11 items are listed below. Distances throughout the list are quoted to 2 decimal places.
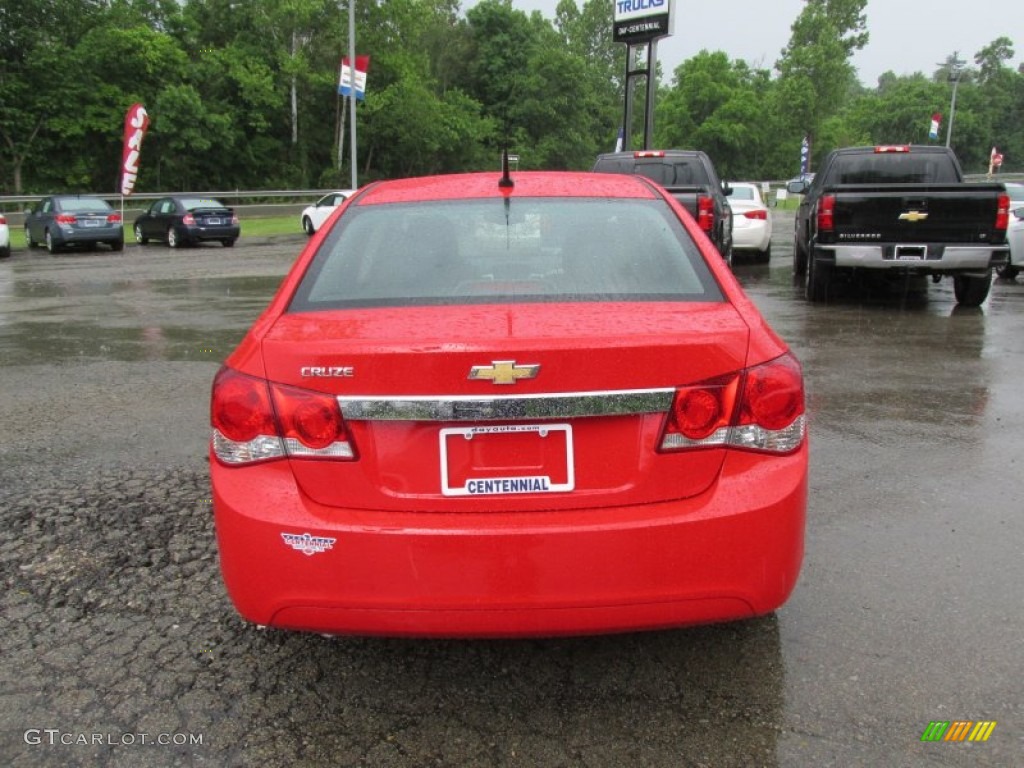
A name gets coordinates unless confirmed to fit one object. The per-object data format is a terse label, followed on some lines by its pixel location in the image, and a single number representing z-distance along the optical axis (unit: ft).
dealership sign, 77.71
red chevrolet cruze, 7.79
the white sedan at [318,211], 104.63
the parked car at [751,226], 52.80
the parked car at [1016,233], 43.50
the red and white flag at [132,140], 96.02
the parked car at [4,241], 71.56
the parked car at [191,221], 82.02
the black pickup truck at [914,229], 32.53
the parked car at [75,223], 75.87
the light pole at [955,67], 198.29
